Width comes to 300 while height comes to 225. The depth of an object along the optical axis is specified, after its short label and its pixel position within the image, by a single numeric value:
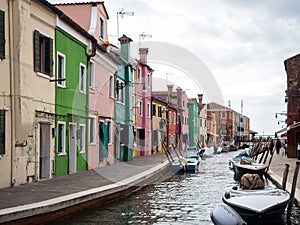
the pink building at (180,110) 57.12
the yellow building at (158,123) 43.62
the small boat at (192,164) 25.64
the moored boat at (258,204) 9.95
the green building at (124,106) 27.62
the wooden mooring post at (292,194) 11.43
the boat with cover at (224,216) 8.16
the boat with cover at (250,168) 21.11
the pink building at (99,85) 21.83
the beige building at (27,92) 13.10
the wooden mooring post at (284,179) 13.30
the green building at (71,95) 17.12
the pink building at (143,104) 37.22
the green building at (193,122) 65.56
